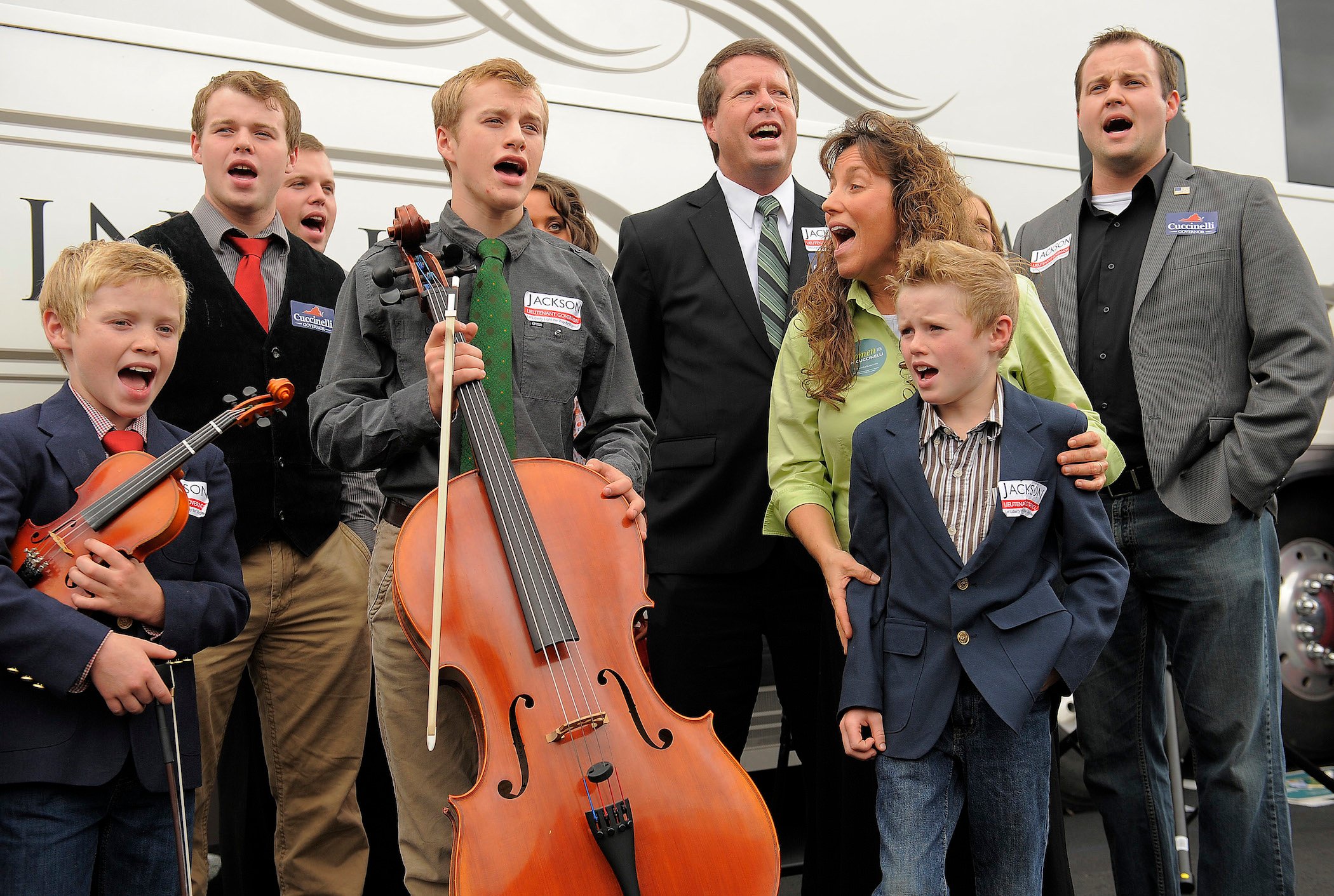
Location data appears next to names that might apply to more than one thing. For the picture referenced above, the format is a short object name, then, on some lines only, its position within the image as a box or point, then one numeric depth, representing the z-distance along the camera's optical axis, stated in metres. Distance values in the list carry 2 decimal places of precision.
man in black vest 2.90
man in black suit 2.86
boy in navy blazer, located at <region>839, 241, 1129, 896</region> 2.16
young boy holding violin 2.02
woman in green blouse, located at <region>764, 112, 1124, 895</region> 2.56
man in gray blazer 2.87
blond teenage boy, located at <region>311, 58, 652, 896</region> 2.30
